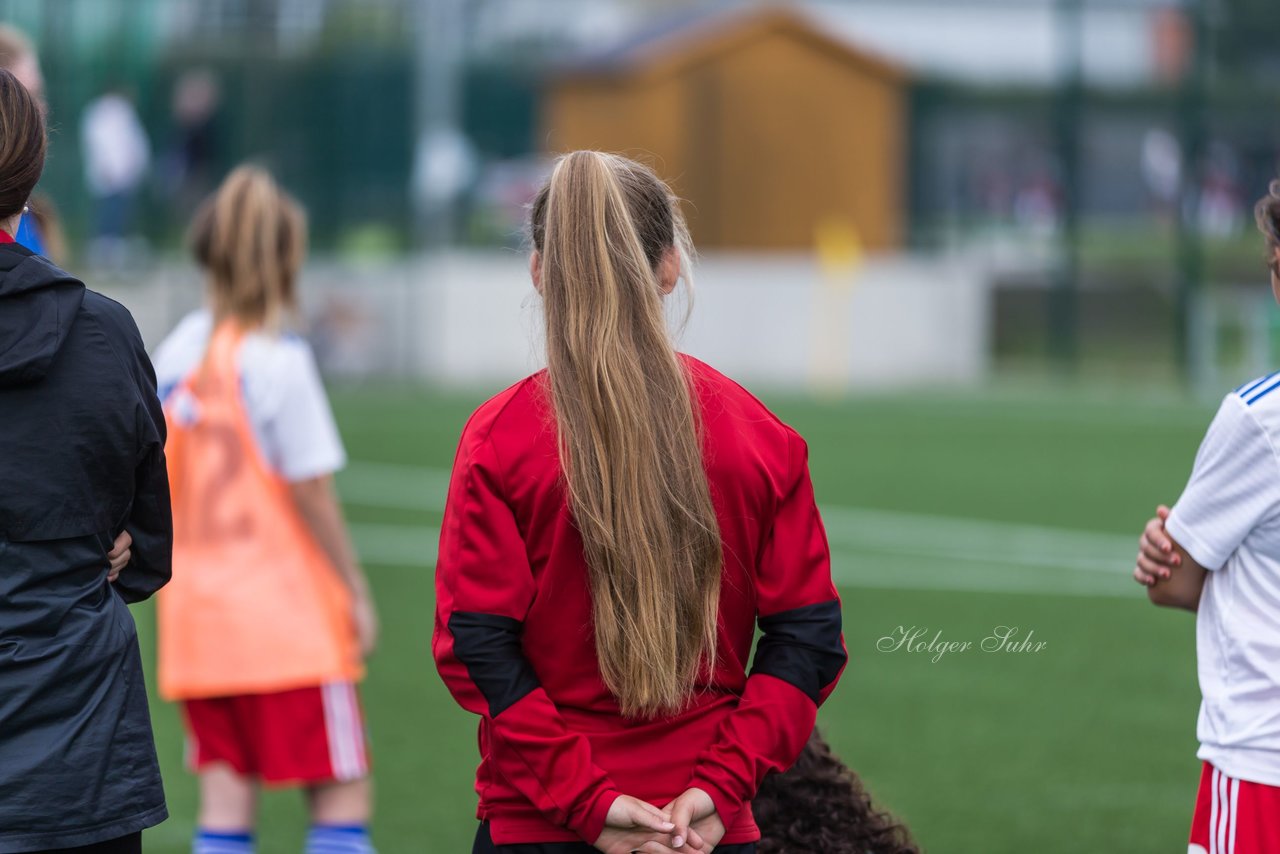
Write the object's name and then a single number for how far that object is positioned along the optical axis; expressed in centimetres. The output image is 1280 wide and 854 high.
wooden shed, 5419
